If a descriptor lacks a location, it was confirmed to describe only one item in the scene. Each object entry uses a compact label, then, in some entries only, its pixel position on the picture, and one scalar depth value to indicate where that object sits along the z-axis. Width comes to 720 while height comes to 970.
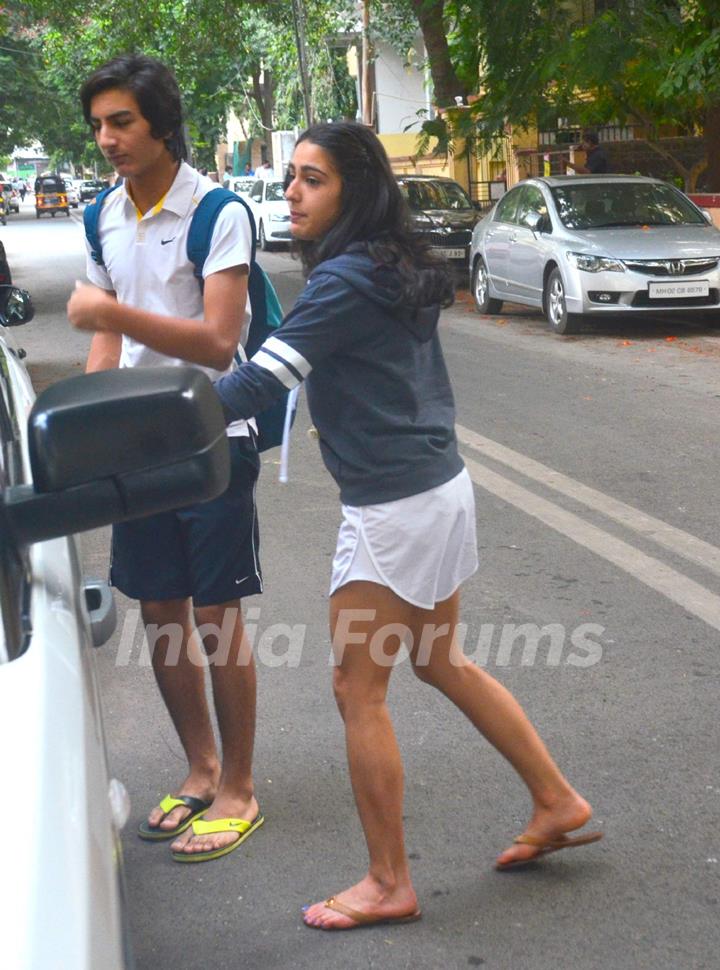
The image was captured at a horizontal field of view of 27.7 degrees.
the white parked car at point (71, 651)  1.56
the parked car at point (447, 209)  21.41
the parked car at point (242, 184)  42.86
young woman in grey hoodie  3.07
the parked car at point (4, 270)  12.11
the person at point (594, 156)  22.20
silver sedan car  14.36
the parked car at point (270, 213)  31.91
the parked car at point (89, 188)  96.12
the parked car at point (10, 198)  91.69
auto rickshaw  83.69
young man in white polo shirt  3.41
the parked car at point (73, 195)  103.94
